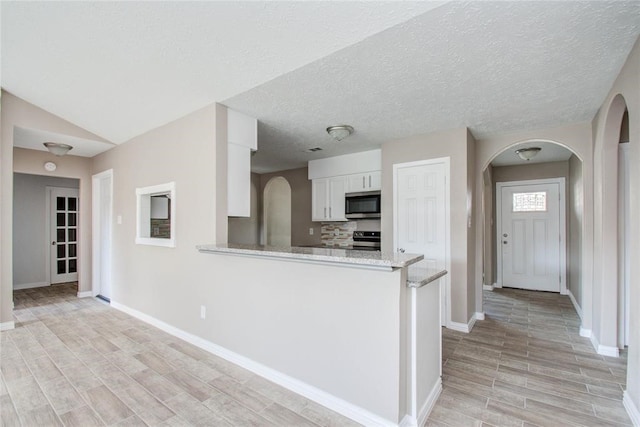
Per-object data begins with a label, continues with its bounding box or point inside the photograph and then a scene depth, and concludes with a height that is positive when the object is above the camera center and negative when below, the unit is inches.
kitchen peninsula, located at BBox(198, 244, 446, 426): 73.7 -31.4
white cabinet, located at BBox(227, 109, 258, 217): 123.5 +22.7
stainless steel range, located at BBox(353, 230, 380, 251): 194.9 -16.8
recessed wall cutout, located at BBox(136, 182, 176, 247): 141.3 +0.3
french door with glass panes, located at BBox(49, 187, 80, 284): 239.1 -14.3
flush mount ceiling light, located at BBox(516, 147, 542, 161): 170.9 +35.5
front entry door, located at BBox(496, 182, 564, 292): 221.8 -15.7
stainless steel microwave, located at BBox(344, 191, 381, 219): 180.9 +6.3
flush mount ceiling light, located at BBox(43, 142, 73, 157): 165.8 +37.5
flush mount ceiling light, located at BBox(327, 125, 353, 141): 140.2 +39.0
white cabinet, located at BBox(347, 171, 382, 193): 184.2 +20.8
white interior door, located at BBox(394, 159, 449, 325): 146.2 +1.5
